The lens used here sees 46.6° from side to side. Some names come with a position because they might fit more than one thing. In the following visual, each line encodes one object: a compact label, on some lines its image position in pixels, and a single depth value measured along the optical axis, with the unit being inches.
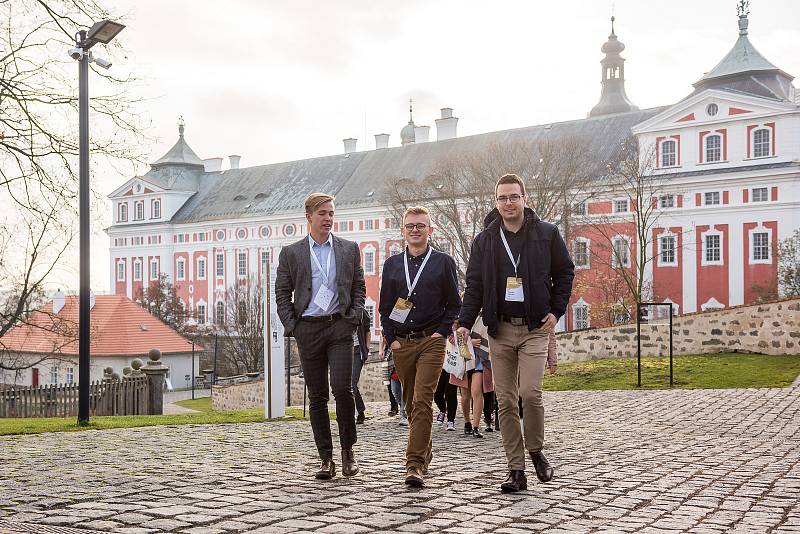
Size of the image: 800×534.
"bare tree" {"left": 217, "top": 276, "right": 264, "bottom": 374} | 1998.0
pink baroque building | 1793.8
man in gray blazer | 262.4
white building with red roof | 1908.2
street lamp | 457.7
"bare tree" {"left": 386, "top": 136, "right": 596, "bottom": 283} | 1533.0
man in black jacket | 253.8
